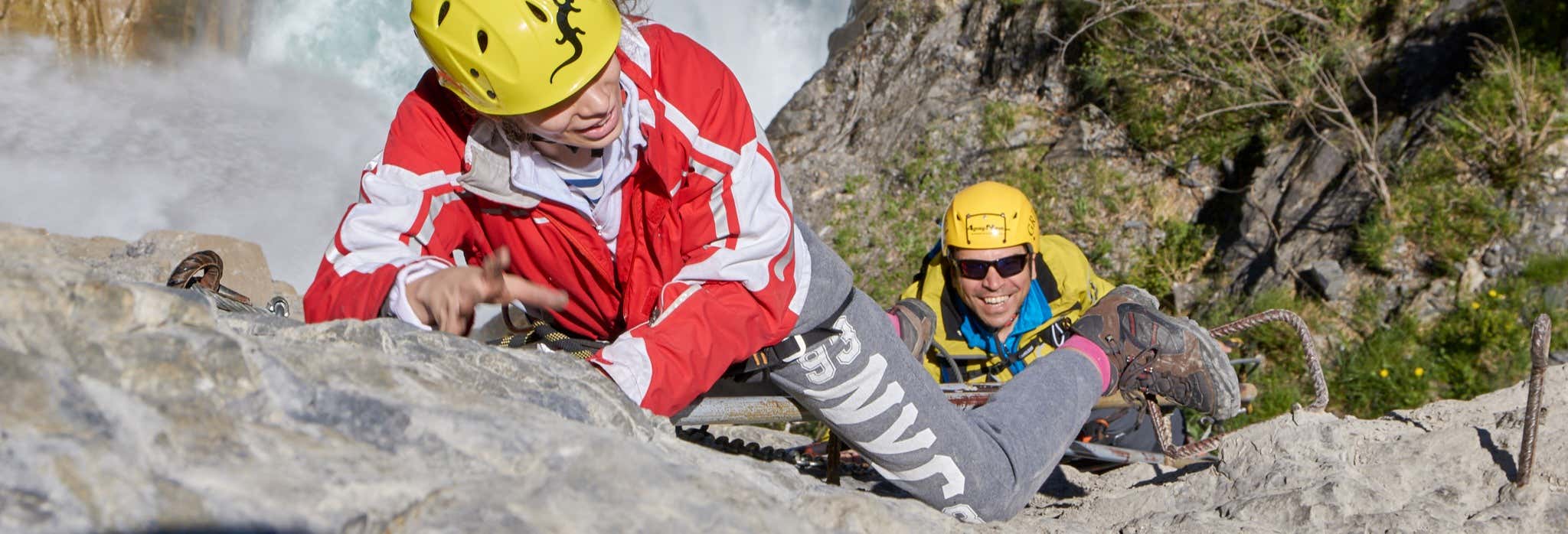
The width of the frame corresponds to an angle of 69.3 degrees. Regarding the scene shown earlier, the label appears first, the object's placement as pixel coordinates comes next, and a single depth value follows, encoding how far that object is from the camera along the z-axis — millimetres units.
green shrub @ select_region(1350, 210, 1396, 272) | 7164
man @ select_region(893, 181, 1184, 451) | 5098
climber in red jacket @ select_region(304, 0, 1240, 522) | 2586
